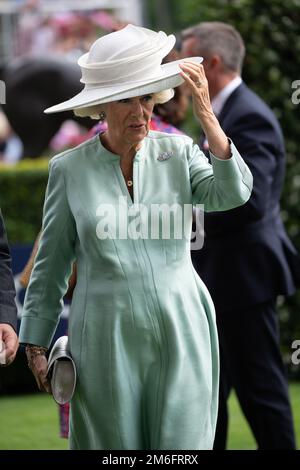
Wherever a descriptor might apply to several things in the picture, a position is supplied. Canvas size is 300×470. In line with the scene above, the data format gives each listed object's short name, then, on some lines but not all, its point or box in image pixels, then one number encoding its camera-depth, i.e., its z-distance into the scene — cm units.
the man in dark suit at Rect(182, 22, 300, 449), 1150
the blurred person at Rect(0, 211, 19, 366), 821
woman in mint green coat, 805
